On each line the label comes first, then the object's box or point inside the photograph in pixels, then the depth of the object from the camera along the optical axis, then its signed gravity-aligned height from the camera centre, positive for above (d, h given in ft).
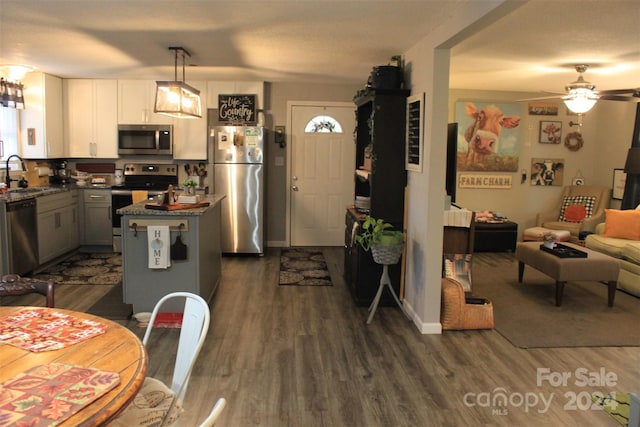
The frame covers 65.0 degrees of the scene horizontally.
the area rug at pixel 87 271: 17.53 -3.93
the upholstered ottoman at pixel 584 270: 15.31 -2.98
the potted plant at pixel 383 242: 13.51 -1.93
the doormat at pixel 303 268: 18.02 -3.92
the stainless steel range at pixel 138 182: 21.48 -0.71
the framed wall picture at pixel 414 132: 13.30 +1.05
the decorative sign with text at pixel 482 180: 24.68 -0.44
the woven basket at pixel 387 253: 13.58 -2.25
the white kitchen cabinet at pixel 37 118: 20.52 +1.94
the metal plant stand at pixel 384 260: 13.60 -2.45
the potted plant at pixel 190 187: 14.71 -0.58
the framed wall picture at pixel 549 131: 24.88 +2.04
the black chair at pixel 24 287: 7.72 -1.91
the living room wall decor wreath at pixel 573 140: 25.14 +1.63
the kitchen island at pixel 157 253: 13.34 -2.39
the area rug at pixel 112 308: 13.96 -4.10
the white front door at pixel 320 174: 23.52 -0.25
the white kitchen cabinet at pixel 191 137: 22.06 +1.32
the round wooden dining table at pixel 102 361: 4.54 -2.13
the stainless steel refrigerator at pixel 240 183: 21.44 -0.64
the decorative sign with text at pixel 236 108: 22.04 +2.64
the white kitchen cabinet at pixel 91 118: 22.06 +2.11
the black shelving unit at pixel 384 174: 14.66 -0.12
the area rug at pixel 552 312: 12.90 -4.16
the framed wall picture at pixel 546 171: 25.05 +0.06
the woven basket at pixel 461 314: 13.33 -3.78
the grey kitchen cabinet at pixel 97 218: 21.74 -2.26
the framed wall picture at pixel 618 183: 23.21 -0.44
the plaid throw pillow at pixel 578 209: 23.67 -1.70
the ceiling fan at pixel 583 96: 15.57 +2.41
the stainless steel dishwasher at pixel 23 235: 16.52 -2.40
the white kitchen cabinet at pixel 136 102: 21.97 +2.81
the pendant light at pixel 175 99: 13.91 +1.90
